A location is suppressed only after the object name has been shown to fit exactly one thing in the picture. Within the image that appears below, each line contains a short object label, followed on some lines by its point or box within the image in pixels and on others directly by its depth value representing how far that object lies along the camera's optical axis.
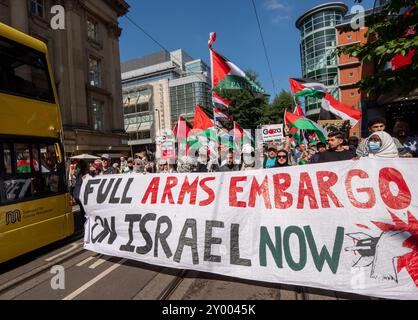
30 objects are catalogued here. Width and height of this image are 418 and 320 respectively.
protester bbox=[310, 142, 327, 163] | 6.66
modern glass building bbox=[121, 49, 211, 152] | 54.28
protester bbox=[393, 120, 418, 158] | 5.28
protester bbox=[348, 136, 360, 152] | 7.59
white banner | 2.98
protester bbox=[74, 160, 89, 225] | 6.94
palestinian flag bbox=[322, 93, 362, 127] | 7.77
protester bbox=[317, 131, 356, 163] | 4.99
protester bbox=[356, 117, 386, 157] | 4.45
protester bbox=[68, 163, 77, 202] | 12.77
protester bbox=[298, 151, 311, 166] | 8.89
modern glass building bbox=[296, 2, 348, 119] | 48.54
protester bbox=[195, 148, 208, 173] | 9.27
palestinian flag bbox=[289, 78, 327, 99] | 8.45
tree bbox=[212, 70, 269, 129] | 27.19
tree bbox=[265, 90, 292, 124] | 31.82
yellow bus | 4.74
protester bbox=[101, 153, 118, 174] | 7.84
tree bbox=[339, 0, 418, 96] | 4.29
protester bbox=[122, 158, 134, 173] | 10.02
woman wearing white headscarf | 4.06
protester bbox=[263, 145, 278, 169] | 6.73
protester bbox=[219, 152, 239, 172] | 6.75
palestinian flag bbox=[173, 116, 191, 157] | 10.55
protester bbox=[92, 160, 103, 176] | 8.53
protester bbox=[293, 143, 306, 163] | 11.01
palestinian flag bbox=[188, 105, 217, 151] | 9.59
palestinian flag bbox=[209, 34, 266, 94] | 6.93
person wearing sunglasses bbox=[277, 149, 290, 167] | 5.35
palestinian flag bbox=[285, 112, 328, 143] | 9.54
